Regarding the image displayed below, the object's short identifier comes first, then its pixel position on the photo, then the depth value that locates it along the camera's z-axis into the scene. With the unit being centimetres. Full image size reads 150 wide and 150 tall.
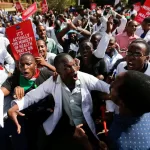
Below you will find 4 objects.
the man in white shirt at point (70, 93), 142
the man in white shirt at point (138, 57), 139
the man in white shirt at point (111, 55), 196
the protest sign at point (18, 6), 539
